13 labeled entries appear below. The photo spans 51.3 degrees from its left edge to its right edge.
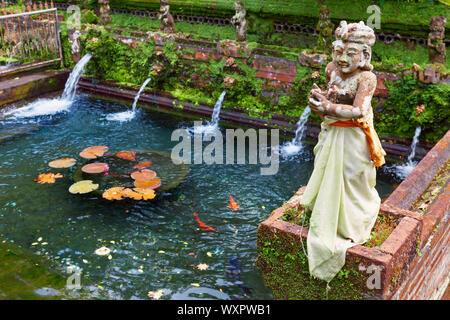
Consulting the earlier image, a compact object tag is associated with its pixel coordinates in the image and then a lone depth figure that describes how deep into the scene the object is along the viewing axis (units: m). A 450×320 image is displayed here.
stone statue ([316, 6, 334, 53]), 9.60
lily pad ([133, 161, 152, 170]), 8.13
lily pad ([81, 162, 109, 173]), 8.01
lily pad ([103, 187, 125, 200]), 7.18
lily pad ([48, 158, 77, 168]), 8.20
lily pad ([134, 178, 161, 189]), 7.49
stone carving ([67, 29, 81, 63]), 12.77
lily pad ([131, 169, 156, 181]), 7.71
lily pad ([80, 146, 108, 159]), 8.55
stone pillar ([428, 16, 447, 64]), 8.46
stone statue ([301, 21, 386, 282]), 3.91
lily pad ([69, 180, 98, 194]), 7.37
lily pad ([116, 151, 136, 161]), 8.51
